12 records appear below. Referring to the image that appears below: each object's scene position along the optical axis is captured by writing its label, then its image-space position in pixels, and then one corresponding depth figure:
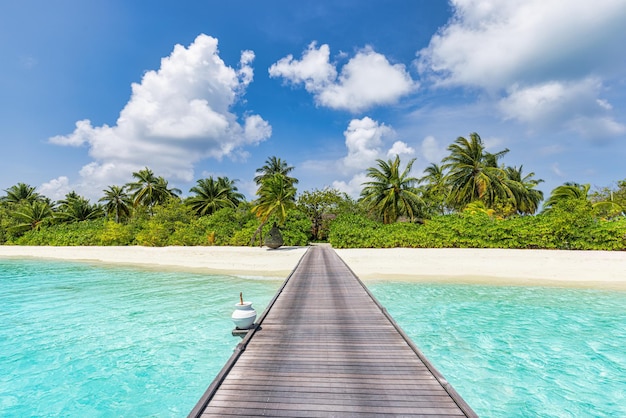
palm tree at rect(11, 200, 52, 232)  39.44
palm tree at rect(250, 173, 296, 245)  24.75
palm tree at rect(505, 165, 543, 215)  32.44
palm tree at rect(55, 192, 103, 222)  41.78
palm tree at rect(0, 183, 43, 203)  50.62
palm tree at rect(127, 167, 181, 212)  41.59
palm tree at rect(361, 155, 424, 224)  30.03
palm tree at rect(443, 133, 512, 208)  29.27
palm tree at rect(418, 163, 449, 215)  36.05
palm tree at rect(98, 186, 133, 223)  41.75
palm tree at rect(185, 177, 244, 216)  41.22
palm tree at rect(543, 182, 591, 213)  27.98
